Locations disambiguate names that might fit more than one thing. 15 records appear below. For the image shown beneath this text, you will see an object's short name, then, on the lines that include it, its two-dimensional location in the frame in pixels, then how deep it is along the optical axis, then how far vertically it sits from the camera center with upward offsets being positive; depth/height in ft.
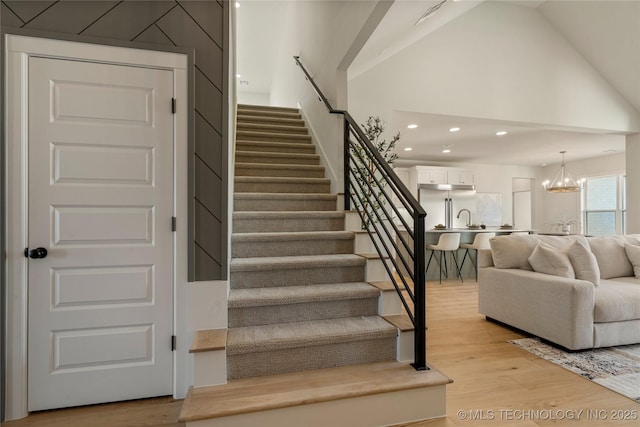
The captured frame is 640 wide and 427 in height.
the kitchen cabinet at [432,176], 25.35 +3.02
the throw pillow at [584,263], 9.52 -1.47
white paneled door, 5.96 -0.40
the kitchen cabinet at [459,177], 26.32 +3.09
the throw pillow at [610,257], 11.20 -1.50
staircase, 5.49 -2.11
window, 23.71 +0.76
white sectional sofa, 8.52 -2.17
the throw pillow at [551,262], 9.46 -1.44
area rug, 6.91 -3.67
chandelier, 20.52 +2.33
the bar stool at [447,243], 16.99 -1.56
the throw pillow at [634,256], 11.05 -1.45
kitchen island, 18.35 -1.60
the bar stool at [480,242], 17.80 -1.56
